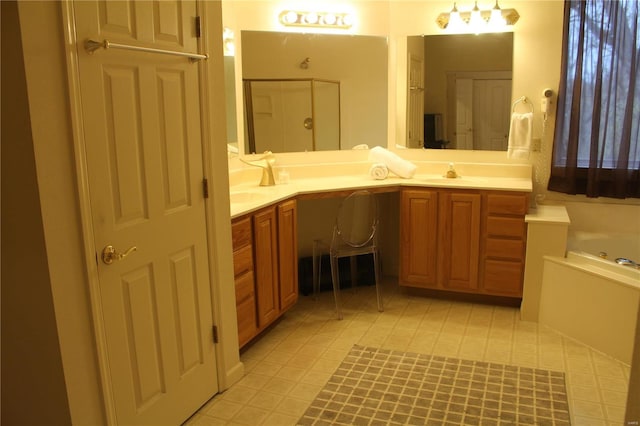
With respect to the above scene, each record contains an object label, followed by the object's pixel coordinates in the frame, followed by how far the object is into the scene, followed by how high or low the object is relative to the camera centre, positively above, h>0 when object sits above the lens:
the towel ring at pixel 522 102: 3.82 +0.12
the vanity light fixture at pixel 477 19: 3.76 +0.70
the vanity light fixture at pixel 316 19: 3.83 +0.72
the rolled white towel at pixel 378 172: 3.88 -0.36
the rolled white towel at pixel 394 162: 3.88 -0.29
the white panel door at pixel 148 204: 1.85 -0.30
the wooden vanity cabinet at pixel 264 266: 2.85 -0.80
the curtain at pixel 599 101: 3.41 +0.11
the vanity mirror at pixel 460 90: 3.86 +0.22
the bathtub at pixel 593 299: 2.91 -1.01
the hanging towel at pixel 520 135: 3.74 -0.11
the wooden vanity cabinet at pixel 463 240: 3.53 -0.79
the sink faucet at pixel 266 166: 3.68 -0.29
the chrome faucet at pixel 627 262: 3.17 -0.85
